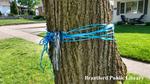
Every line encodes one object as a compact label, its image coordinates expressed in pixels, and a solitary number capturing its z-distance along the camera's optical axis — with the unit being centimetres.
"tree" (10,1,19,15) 4606
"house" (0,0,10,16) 5331
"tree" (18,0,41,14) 5143
